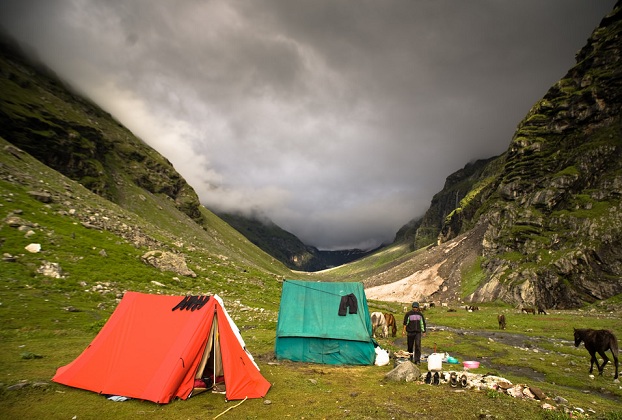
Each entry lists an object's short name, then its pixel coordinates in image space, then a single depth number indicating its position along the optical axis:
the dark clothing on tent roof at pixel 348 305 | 19.00
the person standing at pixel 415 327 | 17.42
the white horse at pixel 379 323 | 28.56
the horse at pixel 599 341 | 15.83
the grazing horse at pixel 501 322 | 37.04
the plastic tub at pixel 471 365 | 16.44
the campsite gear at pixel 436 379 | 13.38
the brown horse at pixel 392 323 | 29.23
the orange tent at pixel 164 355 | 11.58
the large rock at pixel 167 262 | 40.50
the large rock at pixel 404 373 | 14.02
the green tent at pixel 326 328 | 18.05
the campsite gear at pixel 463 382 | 12.87
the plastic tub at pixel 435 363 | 15.52
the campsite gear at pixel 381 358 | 17.84
